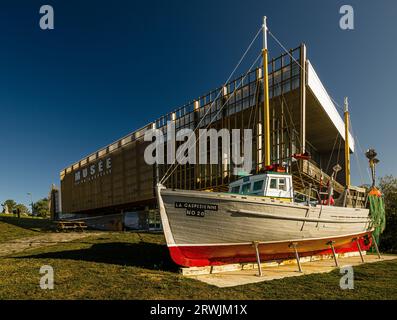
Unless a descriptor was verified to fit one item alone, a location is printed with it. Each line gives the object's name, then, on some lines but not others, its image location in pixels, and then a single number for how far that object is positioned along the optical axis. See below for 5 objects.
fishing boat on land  11.48
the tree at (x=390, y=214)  24.45
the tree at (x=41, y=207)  110.88
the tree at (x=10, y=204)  123.69
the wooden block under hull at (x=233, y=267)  11.50
